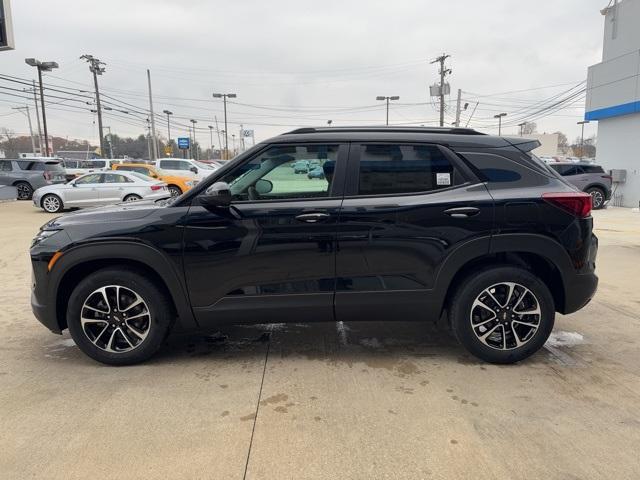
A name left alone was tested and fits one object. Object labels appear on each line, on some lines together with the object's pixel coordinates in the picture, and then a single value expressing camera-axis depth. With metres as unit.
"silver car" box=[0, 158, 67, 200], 20.55
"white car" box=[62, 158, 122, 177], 29.06
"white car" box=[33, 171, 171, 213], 15.34
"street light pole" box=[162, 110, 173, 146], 66.54
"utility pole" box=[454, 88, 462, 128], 42.57
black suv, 3.57
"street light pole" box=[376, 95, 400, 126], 52.97
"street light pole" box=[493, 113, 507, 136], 66.75
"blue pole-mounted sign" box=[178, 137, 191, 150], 54.00
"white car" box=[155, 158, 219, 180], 20.64
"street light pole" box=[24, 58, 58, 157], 35.56
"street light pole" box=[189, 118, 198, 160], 97.02
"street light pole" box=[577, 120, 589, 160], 85.78
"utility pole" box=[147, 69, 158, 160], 41.18
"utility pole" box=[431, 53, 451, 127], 41.34
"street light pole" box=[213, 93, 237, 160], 52.44
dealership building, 16.12
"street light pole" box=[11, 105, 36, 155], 75.61
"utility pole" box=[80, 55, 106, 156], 42.98
